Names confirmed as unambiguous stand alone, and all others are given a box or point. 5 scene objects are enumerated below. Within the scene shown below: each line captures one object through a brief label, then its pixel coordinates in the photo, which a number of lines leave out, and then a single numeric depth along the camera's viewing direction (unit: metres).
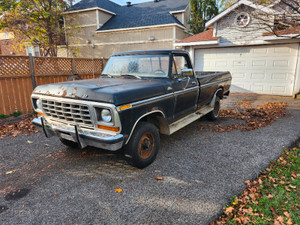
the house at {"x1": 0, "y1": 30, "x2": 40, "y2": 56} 17.00
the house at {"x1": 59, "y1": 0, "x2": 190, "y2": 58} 17.02
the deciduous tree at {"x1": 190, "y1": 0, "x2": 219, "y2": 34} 18.72
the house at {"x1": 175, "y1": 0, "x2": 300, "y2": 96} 10.30
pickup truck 2.89
